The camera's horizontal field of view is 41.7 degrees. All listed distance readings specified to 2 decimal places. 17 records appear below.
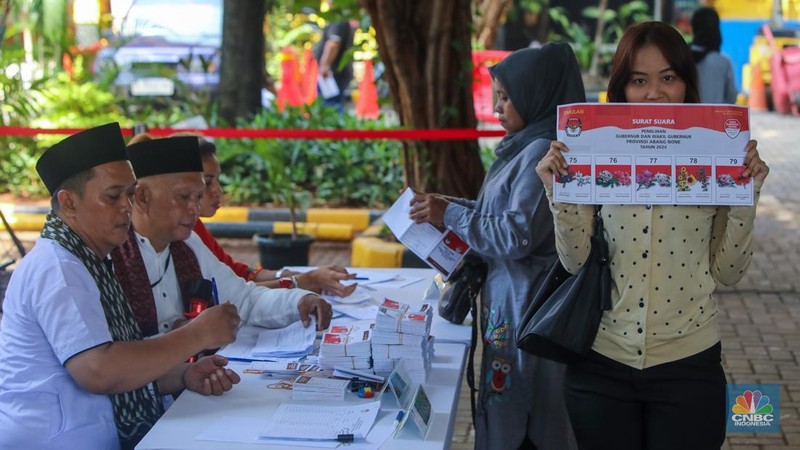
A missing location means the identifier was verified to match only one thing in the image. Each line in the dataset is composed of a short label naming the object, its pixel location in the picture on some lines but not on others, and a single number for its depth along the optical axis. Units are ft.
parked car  41.65
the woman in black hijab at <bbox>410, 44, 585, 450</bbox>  11.85
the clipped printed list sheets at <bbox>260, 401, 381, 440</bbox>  9.09
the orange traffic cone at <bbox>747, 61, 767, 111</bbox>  65.80
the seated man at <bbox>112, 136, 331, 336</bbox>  11.53
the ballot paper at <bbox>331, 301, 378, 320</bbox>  13.11
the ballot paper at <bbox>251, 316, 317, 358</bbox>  11.41
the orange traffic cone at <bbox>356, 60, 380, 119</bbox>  45.88
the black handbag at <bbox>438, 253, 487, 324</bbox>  12.89
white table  9.01
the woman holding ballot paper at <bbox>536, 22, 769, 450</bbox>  9.48
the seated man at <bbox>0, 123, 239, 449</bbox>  9.18
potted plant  25.46
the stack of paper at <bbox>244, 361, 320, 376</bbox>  10.73
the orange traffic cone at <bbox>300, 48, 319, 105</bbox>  49.49
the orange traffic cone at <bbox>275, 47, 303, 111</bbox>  46.71
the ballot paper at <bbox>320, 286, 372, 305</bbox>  13.87
